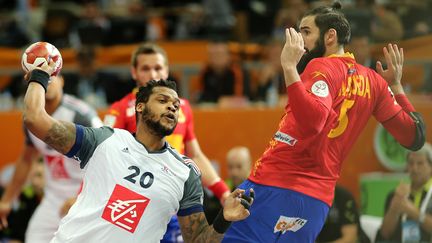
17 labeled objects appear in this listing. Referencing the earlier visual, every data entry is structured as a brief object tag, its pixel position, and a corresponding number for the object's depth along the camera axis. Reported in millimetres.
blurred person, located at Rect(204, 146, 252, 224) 18562
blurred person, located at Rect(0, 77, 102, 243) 16922
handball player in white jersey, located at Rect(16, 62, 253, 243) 11266
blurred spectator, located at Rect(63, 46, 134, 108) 24406
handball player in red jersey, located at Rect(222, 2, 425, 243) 11867
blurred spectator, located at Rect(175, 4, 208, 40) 29716
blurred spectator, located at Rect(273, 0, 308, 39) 24703
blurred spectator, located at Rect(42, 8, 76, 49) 29812
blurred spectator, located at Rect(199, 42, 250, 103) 23531
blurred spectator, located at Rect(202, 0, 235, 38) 27281
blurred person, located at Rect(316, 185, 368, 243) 17437
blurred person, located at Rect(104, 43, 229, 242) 15211
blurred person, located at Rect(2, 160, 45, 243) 21250
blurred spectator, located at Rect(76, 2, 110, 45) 27391
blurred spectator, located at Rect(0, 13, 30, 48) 28922
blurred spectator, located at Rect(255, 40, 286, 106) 22297
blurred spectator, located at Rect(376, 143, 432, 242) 16516
